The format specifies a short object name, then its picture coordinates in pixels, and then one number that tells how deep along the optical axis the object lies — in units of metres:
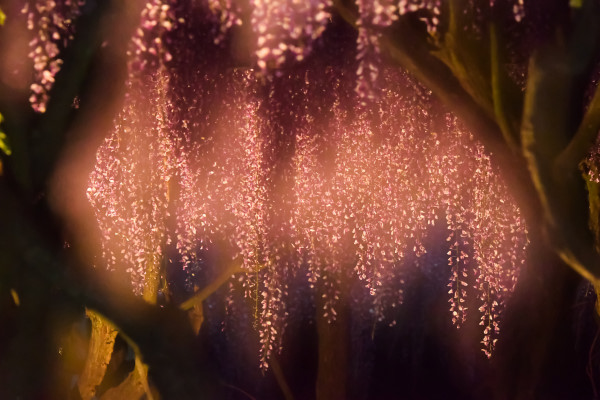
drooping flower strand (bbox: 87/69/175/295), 6.72
